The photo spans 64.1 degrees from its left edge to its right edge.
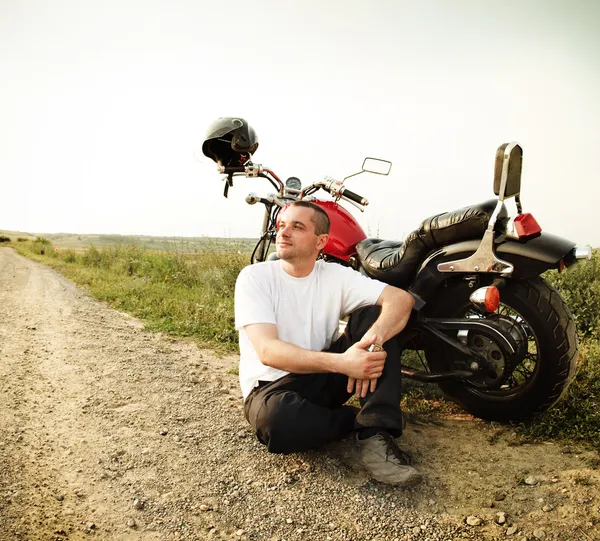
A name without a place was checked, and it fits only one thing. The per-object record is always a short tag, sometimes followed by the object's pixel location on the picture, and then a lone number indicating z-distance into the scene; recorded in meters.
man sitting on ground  2.39
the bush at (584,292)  4.56
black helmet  3.89
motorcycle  2.57
